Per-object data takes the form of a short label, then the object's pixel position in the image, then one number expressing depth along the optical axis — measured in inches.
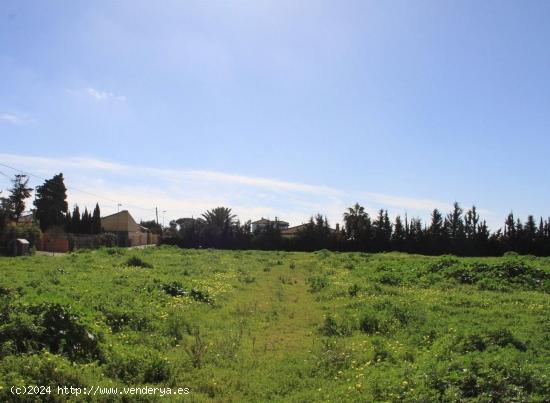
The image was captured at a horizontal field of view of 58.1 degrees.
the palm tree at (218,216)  3607.3
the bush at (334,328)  474.3
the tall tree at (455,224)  2686.5
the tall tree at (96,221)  3009.4
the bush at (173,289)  643.2
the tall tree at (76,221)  2928.2
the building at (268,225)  3075.5
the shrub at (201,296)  637.3
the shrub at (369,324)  483.8
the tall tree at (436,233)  2512.7
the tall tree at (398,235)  2662.4
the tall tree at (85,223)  2956.2
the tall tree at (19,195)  2583.7
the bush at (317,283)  831.0
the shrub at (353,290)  727.9
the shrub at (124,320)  434.6
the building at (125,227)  3467.0
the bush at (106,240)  2470.0
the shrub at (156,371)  315.6
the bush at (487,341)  354.0
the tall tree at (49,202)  2802.7
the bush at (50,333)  313.4
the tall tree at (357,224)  2763.3
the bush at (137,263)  1069.1
